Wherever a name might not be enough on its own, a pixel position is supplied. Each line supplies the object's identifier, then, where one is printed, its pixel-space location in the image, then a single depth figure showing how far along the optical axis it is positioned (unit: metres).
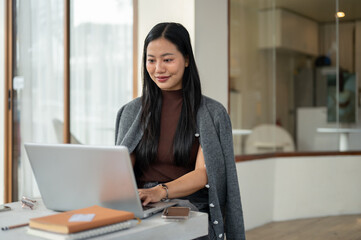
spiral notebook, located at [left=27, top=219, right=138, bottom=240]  1.05
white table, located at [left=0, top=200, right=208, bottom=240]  1.14
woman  1.79
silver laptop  1.25
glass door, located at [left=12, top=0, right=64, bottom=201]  3.85
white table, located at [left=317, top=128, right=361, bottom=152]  4.89
